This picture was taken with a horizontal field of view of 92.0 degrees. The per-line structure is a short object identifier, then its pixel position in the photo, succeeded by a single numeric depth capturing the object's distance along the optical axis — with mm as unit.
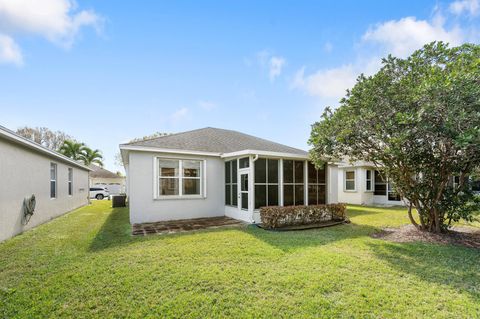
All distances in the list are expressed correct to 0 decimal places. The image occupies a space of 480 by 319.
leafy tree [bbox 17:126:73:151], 33812
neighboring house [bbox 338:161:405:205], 16500
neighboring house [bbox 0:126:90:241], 6707
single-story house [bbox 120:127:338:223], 9148
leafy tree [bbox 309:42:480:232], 5051
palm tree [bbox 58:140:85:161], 27458
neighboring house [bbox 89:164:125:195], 29602
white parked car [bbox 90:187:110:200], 25156
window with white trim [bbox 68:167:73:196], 13928
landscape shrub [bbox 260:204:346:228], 8273
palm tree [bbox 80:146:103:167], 28516
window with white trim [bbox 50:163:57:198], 10812
